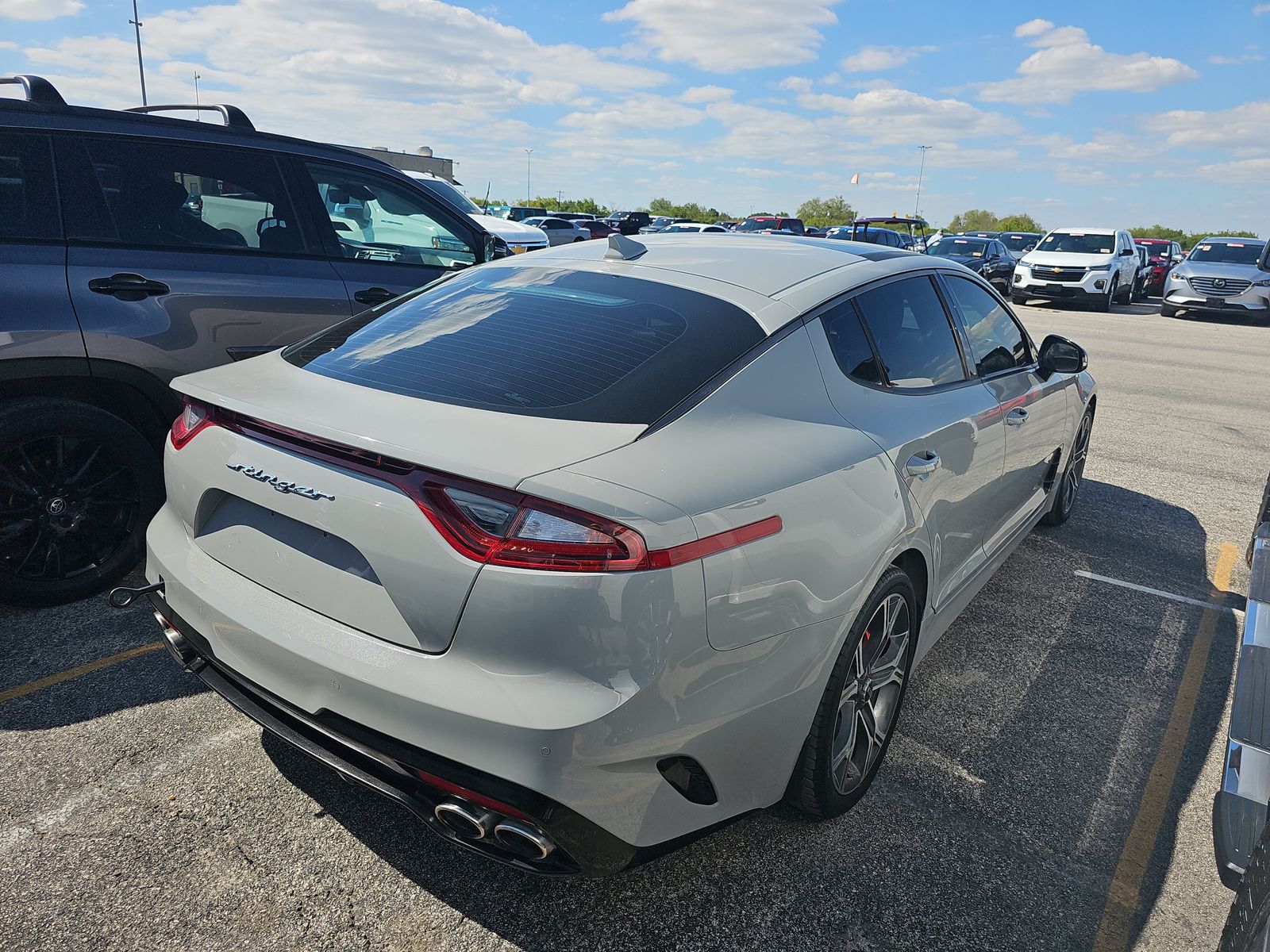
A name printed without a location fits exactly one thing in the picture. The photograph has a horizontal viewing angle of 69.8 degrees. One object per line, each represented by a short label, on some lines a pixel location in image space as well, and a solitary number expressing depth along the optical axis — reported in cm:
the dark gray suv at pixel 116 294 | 360
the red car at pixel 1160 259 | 2789
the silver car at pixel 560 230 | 3056
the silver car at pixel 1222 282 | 2036
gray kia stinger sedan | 187
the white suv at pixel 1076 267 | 2147
